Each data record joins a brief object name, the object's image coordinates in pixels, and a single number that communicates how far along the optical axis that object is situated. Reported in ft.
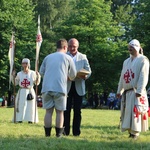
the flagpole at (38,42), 42.93
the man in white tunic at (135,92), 27.61
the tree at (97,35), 140.05
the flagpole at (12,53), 43.71
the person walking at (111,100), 121.60
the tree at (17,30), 132.36
